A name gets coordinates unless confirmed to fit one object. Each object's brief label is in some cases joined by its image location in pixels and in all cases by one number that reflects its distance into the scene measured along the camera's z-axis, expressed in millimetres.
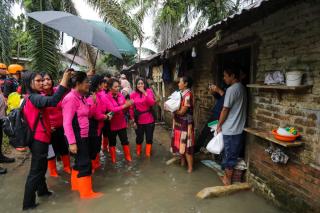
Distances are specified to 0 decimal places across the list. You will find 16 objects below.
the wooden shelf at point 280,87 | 2980
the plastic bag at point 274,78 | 3412
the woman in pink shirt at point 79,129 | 3518
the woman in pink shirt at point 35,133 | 3312
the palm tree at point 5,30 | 8289
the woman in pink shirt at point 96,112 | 4387
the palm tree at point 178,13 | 10969
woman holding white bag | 4672
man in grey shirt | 4000
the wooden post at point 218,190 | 3861
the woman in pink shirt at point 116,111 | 4996
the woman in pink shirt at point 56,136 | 3854
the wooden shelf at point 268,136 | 3041
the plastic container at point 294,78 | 3018
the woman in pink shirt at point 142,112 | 5539
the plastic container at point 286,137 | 3094
